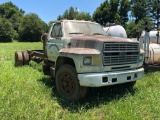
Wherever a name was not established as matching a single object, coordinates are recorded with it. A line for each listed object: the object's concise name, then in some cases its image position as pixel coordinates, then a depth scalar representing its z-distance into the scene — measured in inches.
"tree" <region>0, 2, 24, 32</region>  1773.0
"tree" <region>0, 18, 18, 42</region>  1178.1
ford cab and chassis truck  115.5
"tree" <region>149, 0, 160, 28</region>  1290.9
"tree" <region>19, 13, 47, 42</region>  1246.3
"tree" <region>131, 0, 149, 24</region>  1277.4
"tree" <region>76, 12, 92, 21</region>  1534.8
